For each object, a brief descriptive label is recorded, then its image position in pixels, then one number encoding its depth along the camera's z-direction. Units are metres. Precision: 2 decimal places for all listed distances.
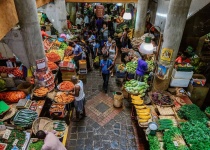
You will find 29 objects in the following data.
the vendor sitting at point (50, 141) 4.31
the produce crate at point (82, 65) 9.22
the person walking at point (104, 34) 12.29
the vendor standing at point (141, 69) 7.63
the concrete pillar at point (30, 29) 5.67
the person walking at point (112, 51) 9.76
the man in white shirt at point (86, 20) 16.03
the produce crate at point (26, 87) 6.51
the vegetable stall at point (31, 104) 4.94
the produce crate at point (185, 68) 6.80
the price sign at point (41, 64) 6.75
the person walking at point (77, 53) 9.59
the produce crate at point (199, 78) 7.17
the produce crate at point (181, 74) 6.91
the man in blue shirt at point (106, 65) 8.21
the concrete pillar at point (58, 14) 11.63
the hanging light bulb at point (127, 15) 10.07
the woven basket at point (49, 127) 5.58
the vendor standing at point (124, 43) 11.08
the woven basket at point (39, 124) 5.36
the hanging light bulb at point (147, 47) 5.79
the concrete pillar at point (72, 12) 17.30
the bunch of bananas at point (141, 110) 6.03
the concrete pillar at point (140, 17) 11.89
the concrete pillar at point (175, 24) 5.87
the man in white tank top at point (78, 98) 6.18
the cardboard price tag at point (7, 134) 4.65
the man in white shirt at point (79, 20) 14.84
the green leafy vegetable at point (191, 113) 5.74
